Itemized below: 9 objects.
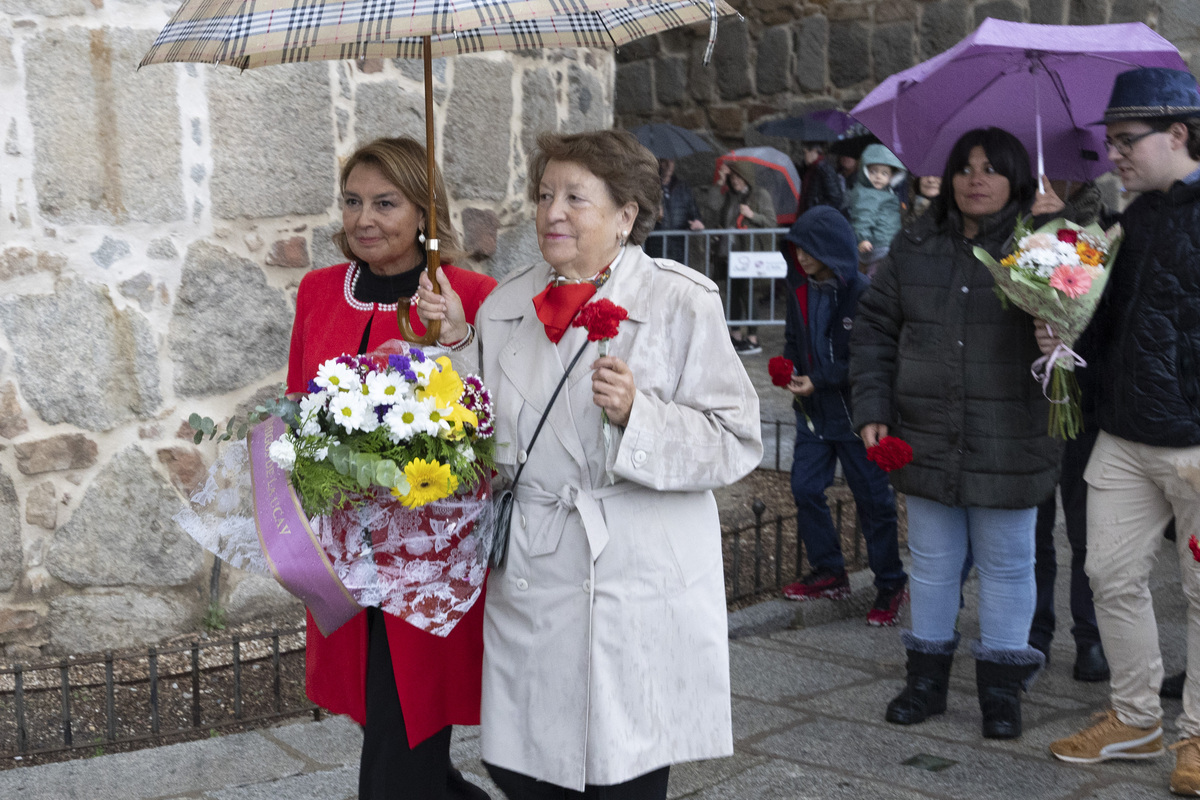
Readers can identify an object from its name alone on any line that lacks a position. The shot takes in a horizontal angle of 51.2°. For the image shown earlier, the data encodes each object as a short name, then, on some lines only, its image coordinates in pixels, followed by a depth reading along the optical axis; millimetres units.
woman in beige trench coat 2674
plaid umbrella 2451
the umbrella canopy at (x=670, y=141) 12586
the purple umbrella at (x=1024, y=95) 4250
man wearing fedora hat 3672
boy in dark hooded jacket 5387
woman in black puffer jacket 4070
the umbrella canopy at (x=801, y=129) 12570
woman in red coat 2971
